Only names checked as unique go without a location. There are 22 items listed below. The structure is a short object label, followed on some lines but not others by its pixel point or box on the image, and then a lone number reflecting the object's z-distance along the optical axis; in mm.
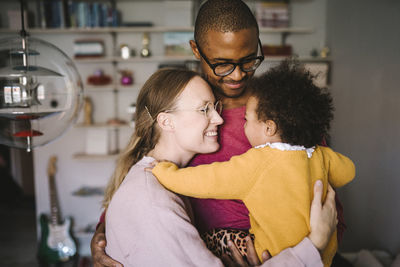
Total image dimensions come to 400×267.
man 1274
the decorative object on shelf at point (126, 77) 3770
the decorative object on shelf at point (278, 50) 3523
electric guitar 3678
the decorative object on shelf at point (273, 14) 3561
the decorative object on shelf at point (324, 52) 3555
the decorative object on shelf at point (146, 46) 3652
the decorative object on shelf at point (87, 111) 3896
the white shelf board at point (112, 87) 3687
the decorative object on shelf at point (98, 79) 3740
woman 991
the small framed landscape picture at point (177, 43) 3586
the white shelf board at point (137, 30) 3494
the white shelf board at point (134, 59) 3529
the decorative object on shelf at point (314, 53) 3624
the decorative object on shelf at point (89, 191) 3960
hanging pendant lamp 1016
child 1039
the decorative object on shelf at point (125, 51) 3725
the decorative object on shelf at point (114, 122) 3831
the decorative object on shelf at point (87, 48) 3672
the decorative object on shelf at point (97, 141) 3932
